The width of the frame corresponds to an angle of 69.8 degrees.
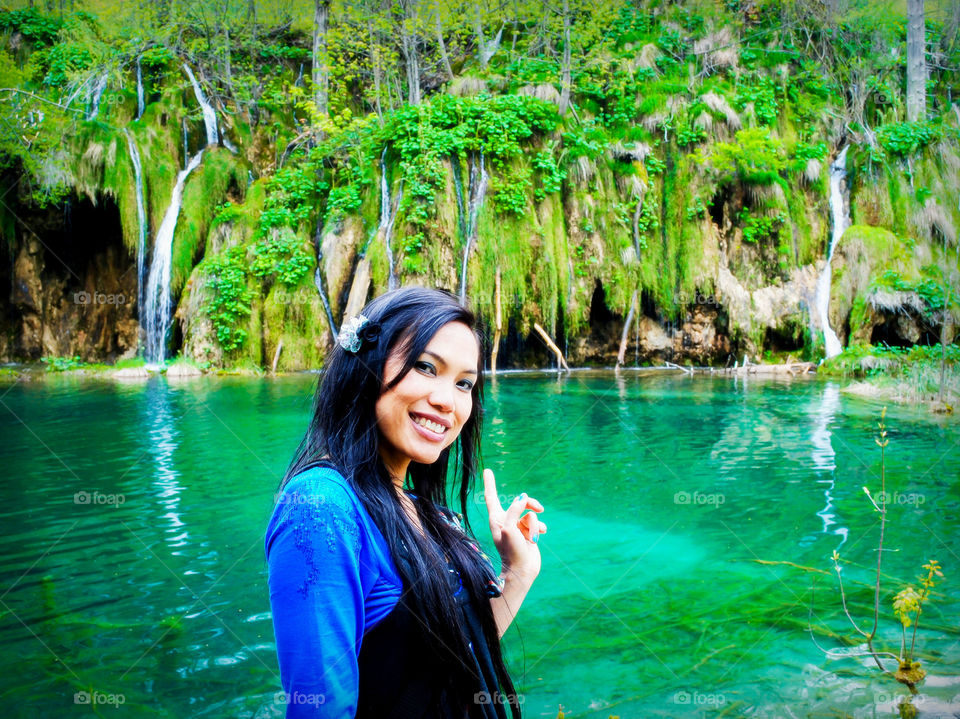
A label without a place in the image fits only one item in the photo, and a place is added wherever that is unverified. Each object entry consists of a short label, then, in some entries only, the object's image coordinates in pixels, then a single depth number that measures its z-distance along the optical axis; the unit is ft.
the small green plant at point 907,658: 10.21
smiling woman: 4.25
